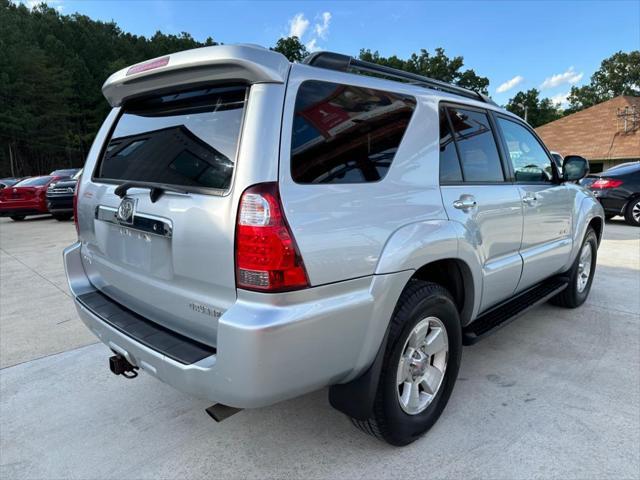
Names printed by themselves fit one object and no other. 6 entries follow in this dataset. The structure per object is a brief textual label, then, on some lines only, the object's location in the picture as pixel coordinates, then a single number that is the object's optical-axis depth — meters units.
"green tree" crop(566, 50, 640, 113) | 60.75
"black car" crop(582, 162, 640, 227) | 10.19
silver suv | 1.64
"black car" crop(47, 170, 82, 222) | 12.29
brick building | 27.72
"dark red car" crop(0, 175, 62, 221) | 13.36
